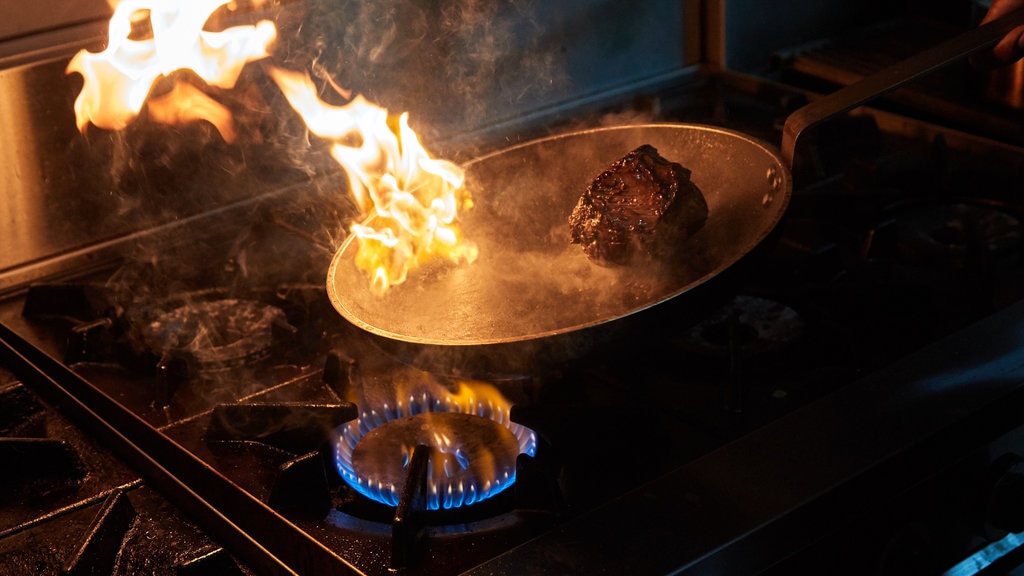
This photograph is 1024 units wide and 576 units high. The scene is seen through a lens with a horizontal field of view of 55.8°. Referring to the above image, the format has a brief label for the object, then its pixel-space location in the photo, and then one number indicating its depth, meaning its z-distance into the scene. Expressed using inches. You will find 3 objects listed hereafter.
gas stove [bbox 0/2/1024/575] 33.5
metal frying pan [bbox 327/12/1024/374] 42.8
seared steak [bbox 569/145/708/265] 45.2
